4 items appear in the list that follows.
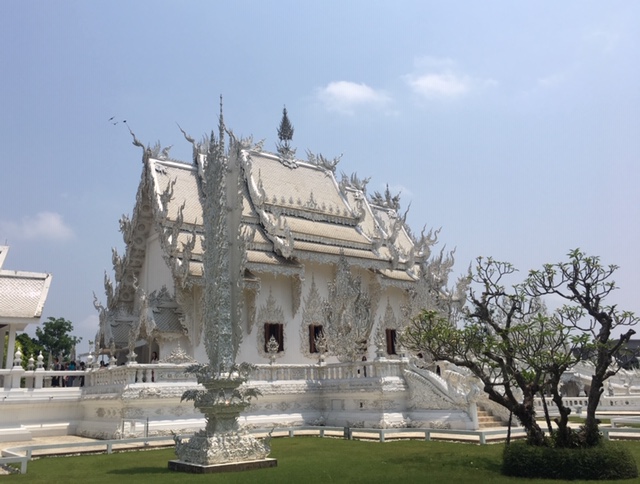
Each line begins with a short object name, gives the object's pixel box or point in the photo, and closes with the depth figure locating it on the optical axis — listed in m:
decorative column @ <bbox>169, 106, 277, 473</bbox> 7.80
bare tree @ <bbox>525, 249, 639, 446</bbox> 7.43
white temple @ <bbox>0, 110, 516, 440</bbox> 12.80
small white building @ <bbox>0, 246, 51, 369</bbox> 15.04
